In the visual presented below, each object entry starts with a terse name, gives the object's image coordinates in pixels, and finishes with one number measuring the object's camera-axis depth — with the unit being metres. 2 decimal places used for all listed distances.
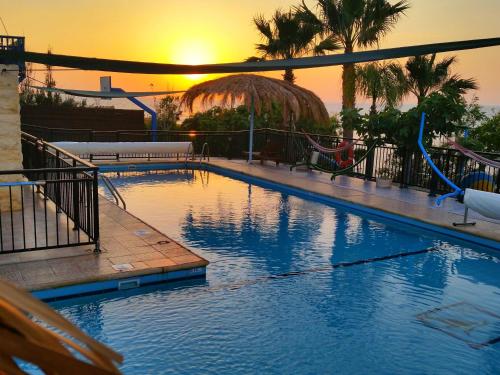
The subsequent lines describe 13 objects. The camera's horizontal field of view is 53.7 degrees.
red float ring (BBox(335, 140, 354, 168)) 14.18
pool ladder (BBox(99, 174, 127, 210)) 9.56
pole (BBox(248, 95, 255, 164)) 16.41
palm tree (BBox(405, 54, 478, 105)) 18.11
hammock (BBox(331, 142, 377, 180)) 12.89
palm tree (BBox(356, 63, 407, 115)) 19.58
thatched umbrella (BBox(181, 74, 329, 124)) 14.95
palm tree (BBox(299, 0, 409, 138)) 19.66
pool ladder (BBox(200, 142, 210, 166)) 18.51
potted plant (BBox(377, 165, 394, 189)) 12.53
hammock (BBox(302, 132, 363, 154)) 13.04
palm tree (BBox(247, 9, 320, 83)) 21.55
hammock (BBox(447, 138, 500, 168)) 9.23
